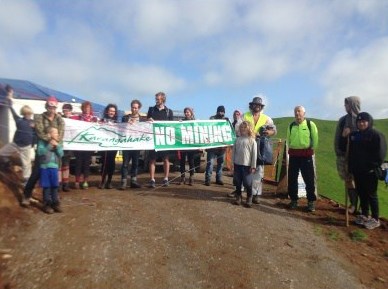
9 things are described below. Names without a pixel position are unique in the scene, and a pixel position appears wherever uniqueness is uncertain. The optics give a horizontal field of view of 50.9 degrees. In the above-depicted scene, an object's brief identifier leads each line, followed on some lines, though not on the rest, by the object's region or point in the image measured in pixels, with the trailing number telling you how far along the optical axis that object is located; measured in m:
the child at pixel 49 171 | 7.58
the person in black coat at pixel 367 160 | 7.97
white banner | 9.61
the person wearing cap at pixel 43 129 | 7.63
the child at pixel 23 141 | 8.27
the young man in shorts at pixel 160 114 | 10.52
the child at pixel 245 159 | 8.98
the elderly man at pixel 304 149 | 9.09
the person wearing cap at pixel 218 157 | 11.33
